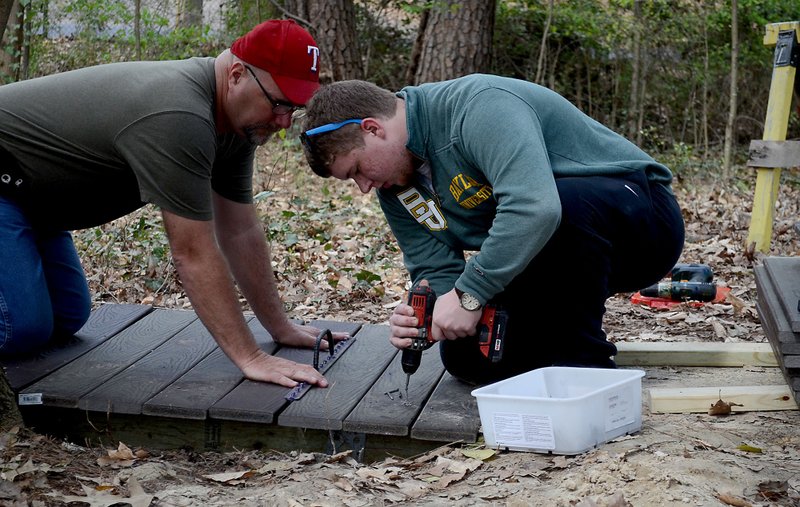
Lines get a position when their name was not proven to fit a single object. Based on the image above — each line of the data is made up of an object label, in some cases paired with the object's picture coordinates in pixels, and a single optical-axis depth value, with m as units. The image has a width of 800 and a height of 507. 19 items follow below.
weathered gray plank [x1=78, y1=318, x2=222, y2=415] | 3.40
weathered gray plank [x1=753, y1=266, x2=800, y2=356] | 3.19
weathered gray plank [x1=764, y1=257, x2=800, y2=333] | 3.31
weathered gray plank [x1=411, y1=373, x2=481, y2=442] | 3.12
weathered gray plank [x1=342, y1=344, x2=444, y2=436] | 3.20
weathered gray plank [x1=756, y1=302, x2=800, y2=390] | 3.17
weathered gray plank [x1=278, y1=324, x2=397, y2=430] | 3.26
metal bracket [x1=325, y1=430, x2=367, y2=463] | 3.25
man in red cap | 3.23
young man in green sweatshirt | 2.92
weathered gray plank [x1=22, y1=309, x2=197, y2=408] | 3.48
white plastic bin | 2.85
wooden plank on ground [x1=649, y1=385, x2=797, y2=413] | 3.32
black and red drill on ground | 4.99
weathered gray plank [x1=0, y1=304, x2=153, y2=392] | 3.66
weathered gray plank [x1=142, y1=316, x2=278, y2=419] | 3.35
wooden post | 6.39
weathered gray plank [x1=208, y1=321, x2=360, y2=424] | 3.28
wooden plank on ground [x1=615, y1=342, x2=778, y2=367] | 3.95
